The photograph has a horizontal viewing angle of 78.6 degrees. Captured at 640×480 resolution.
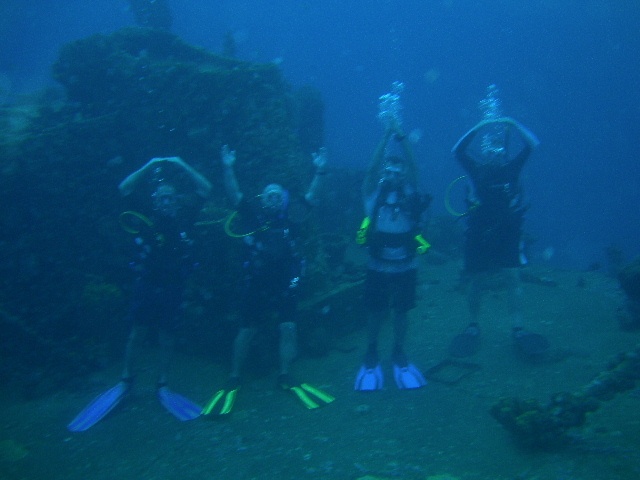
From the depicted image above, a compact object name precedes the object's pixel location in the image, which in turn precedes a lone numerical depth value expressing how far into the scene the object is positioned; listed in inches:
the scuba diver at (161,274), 226.4
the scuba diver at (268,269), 228.2
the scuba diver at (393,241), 228.4
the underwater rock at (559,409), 144.7
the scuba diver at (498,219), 242.8
